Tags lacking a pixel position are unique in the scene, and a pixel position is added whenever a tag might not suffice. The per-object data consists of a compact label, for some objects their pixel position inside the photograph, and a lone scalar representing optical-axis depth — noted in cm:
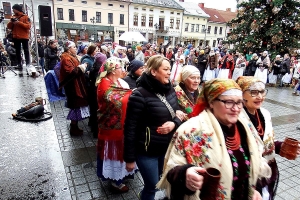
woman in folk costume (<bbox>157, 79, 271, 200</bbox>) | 156
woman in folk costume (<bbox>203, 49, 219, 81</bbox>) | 1217
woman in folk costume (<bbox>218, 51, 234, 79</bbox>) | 1227
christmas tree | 1298
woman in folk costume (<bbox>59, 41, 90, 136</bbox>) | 459
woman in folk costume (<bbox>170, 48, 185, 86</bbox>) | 987
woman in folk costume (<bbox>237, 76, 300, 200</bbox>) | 216
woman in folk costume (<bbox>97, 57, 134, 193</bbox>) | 313
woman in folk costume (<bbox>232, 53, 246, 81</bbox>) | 1259
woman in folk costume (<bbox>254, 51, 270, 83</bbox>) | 1212
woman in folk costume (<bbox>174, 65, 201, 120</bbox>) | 291
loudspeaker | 845
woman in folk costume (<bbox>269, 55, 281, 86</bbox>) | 1274
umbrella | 1691
